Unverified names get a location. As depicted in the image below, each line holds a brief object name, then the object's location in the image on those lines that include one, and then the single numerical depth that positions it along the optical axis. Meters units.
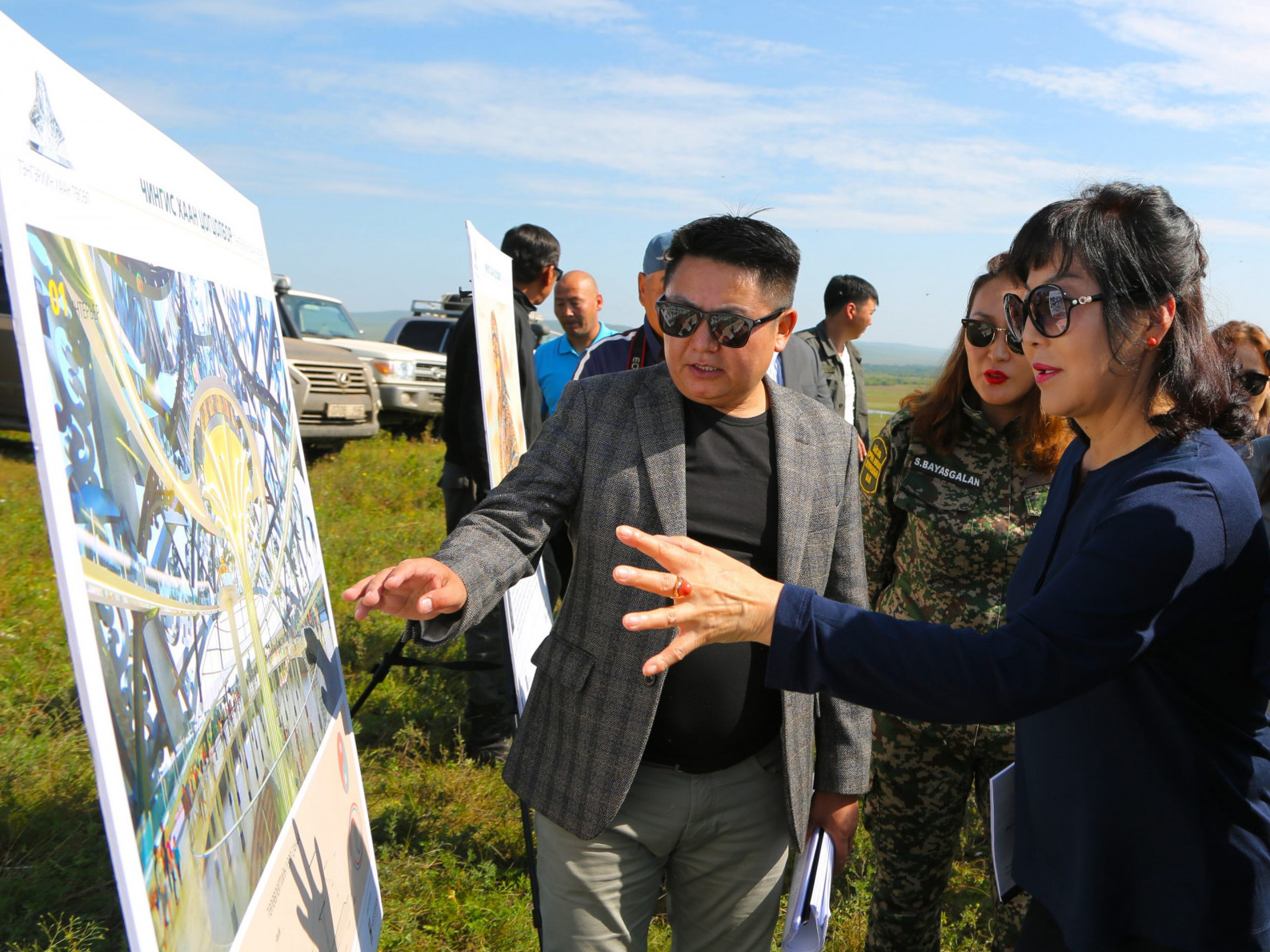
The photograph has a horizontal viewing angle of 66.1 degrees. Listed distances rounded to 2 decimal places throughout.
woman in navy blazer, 1.47
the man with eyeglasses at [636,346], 3.95
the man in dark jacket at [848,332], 7.25
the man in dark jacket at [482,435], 4.45
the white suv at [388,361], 13.66
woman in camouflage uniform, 2.72
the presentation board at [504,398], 3.27
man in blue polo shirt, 5.43
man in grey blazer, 2.05
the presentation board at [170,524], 1.07
